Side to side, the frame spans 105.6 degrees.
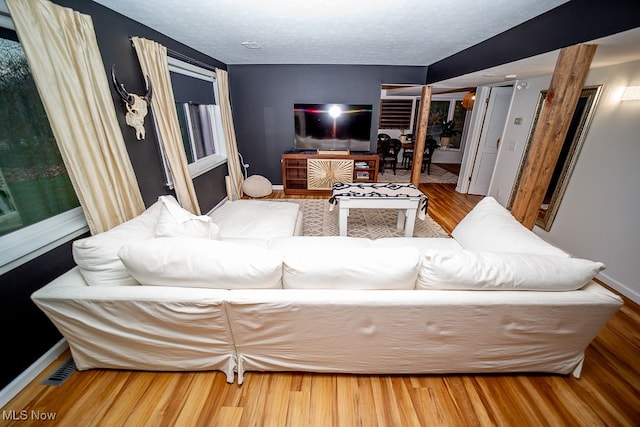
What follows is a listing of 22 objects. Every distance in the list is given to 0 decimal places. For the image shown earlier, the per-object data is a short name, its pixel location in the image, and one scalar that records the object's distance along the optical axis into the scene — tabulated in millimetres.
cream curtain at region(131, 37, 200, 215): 2248
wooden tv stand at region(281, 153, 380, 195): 4527
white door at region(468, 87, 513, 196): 4160
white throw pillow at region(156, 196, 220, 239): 1529
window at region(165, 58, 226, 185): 3072
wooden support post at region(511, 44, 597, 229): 1647
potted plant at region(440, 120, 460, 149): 6906
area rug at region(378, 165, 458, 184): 5757
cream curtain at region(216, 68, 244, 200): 3885
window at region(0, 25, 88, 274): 1406
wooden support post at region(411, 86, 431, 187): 4160
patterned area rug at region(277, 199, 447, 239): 3215
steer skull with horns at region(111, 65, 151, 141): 2016
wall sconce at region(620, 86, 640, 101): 2064
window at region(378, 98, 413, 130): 7262
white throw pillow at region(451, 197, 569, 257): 1507
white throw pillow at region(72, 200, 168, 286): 1271
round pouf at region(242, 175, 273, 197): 4426
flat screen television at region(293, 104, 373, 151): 4527
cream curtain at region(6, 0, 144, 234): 1404
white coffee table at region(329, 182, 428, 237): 2830
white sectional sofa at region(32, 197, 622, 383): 1222
